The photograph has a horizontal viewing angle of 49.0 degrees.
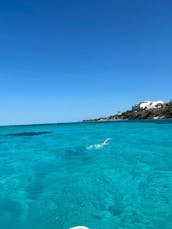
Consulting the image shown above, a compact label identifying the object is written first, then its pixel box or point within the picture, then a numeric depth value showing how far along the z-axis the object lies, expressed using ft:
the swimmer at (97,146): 49.14
